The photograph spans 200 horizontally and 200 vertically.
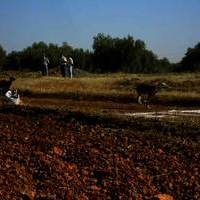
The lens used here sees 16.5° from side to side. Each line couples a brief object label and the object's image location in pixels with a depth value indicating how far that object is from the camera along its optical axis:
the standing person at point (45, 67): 47.55
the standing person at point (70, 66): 43.75
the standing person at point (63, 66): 44.60
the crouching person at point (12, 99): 22.57
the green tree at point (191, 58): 91.38
